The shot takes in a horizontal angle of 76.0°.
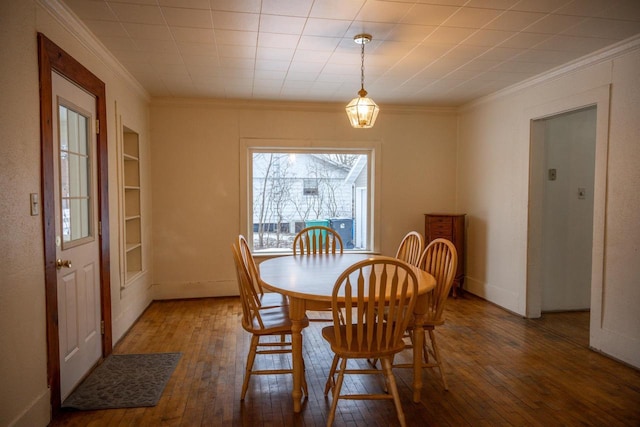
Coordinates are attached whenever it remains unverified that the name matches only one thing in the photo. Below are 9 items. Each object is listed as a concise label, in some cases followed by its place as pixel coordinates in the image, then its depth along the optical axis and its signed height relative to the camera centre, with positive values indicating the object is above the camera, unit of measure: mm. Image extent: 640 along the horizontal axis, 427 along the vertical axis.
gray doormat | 2463 -1249
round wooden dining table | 2303 -556
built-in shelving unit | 4223 -106
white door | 2430 -244
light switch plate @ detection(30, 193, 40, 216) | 2088 -48
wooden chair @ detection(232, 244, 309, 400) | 2463 -801
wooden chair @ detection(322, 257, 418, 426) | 2057 -699
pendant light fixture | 2926 +613
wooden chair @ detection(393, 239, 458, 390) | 2586 -591
